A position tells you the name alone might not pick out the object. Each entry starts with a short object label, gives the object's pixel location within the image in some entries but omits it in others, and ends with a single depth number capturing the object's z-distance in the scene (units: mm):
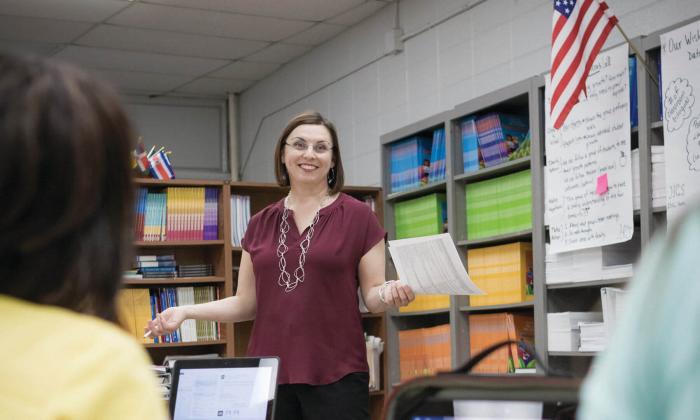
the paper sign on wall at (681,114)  3469
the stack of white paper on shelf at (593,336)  3914
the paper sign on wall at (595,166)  3788
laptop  2049
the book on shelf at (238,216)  5547
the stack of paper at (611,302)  3799
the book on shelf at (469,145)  4793
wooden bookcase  5410
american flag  3807
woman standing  2617
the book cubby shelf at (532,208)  3703
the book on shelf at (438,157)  5070
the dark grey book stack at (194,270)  5512
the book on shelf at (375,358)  5438
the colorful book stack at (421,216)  5078
